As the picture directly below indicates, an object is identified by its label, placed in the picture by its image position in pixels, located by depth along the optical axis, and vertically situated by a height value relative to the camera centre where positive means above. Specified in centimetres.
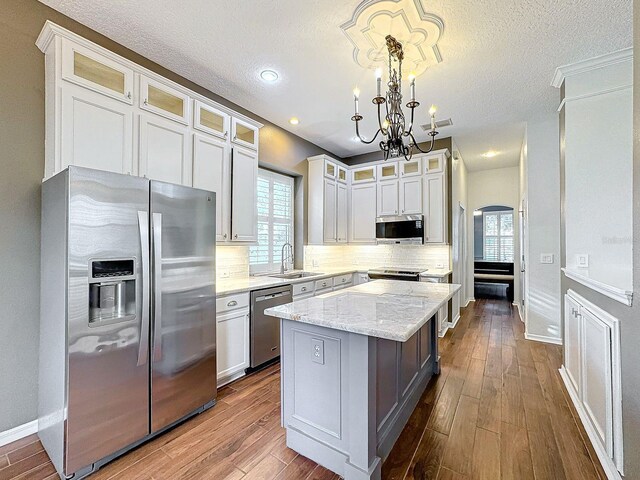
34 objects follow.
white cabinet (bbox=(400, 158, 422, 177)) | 461 +122
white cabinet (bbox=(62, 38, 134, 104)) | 196 +126
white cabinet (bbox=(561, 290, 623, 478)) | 159 -89
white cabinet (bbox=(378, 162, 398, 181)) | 484 +123
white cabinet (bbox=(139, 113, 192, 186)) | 237 +81
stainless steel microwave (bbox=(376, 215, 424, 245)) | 455 +22
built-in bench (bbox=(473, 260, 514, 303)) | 729 -85
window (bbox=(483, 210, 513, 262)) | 838 +18
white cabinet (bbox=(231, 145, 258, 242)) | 312 +54
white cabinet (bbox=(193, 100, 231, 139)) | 279 +125
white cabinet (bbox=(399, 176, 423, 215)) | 460 +77
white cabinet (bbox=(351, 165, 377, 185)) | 509 +124
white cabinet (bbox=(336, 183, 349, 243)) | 507 +53
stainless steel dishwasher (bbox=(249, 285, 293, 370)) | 295 -90
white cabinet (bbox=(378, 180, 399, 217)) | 482 +76
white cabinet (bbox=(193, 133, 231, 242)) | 278 +72
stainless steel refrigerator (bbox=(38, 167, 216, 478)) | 162 -46
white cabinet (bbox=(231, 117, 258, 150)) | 314 +125
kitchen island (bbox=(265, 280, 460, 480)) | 153 -81
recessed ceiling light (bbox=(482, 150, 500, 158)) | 545 +172
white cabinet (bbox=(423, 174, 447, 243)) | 440 +53
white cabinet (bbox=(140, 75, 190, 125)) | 237 +126
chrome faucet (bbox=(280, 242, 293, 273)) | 442 -23
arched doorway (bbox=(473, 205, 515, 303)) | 750 -34
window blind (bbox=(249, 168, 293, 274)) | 409 +34
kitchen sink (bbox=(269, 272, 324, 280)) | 405 -47
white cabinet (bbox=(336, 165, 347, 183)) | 512 +123
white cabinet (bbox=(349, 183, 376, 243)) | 507 +52
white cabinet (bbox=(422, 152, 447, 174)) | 439 +125
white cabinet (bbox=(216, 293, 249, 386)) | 263 -90
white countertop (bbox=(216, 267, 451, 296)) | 278 -44
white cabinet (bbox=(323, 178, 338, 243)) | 477 +52
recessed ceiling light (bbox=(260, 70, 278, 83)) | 286 +170
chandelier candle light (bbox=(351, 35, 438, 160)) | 207 +92
